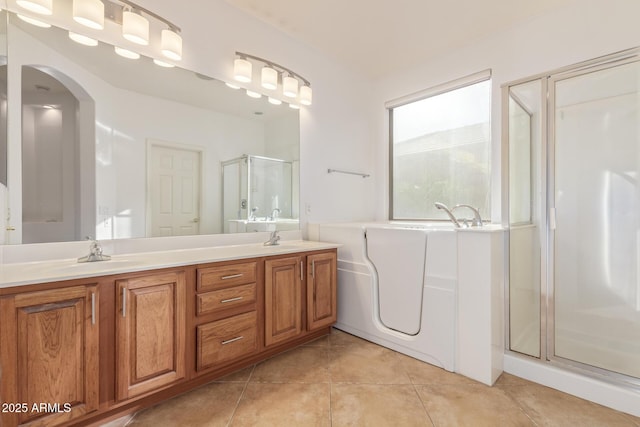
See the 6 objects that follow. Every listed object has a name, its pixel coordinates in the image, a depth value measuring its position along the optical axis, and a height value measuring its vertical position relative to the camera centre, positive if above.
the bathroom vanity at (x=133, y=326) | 1.13 -0.56
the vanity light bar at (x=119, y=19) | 1.49 +1.12
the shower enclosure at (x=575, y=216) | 1.89 -0.01
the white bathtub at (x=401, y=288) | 1.94 -0.57
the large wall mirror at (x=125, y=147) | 1.48 +0.43
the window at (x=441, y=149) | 2.65 +0.68
